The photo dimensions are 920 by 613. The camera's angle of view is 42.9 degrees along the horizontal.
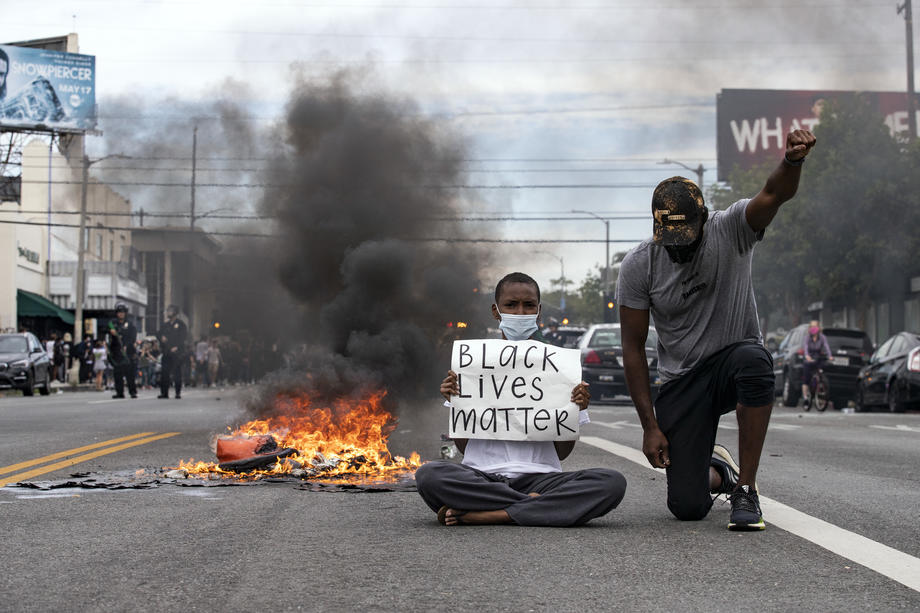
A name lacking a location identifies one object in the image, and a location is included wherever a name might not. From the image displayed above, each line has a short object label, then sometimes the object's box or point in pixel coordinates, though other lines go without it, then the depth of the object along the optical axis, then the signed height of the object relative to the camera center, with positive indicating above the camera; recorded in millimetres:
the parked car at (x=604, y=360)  21772 -123
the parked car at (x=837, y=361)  22859 -154
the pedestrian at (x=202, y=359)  33850 -162
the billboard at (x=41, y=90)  47000 +10663
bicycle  21969 -688
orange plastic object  8086 -651
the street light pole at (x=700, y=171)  44312 +6900
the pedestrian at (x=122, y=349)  22094 +88
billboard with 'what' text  63188 +12896
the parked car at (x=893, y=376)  19422 -390
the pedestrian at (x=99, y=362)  32672 -241
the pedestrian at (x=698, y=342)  5273 +53
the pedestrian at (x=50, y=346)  36469 +235
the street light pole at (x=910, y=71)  32094 +7860
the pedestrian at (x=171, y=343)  21156 +191
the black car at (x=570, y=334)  29252 +499
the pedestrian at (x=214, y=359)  31823 -151
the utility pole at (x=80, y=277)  40312 +2670
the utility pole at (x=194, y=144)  18766 +3382
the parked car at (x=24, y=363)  26188 -224
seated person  5285 -604
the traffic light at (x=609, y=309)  38531 +1488
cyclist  22016 +63
